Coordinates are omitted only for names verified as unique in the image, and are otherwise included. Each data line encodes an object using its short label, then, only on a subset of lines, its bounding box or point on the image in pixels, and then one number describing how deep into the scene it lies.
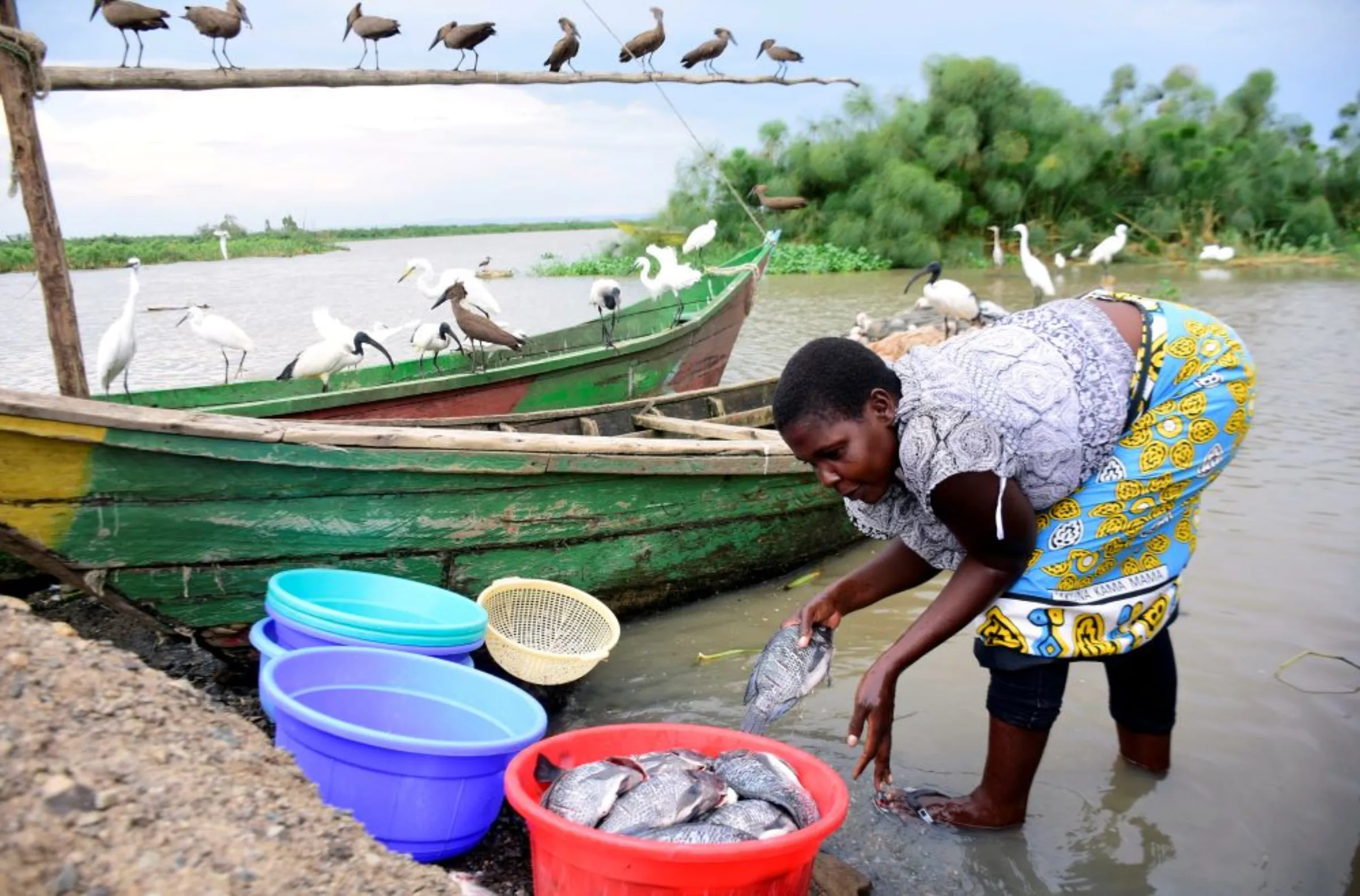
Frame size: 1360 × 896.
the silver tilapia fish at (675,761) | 1.94
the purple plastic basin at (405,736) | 2.09
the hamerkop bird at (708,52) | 8.44
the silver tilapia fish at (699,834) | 1.74
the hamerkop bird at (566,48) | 6.86
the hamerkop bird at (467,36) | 6.09
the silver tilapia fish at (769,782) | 1.88
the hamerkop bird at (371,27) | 5.68
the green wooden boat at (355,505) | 2.77
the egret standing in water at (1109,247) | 16.02
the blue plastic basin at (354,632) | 2.53
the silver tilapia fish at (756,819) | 1.79
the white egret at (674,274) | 9.47
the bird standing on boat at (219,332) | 7.03
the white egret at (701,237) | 12.03
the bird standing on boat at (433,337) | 6.94
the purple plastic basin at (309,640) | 2.53
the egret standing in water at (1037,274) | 11.19
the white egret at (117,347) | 5.90
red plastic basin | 1.60
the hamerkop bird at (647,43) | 7.21
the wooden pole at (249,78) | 4.04
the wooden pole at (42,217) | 3.81
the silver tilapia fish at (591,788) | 1.82
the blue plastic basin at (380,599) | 2.86
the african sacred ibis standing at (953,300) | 8.59
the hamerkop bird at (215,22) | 4.76
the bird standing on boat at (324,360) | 6.43
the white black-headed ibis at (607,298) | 7.95
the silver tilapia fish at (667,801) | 1.79
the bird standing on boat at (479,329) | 6.36
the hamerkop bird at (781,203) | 12.05
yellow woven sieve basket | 3.33
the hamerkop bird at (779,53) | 9.55
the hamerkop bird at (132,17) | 4.54
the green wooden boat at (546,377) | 5.44
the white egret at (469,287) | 7.68
